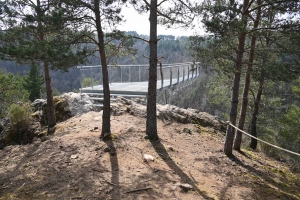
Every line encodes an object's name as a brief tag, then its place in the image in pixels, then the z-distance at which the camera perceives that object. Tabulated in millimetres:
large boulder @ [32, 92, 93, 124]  10008
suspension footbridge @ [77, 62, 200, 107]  9773
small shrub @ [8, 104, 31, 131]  8820
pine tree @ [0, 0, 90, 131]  4660
